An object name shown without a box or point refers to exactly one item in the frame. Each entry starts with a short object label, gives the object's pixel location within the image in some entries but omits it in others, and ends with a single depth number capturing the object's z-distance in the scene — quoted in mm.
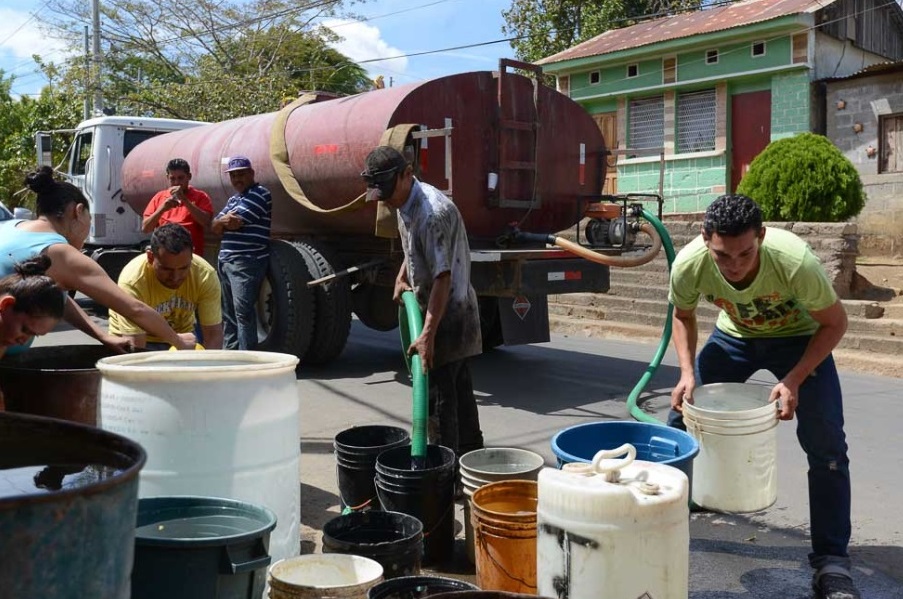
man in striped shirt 7379
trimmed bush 12086
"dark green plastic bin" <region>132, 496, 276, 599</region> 2387
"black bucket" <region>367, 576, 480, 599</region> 2848
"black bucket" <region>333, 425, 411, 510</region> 4086
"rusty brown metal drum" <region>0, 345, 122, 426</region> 3361
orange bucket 3256
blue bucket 3490
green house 17266
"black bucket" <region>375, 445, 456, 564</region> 3756
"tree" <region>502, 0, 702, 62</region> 25156
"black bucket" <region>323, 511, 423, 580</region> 3180
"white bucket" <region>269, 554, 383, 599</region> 2871
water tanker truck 7520
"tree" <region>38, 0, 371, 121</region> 23953
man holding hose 4574
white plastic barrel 2965
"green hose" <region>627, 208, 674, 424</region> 6223
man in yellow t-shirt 4480
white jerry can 2645
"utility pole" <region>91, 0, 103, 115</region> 24609
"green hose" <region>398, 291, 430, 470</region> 3871
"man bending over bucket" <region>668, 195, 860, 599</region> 3436
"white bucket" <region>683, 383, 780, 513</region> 3576
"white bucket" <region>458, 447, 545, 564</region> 3822
